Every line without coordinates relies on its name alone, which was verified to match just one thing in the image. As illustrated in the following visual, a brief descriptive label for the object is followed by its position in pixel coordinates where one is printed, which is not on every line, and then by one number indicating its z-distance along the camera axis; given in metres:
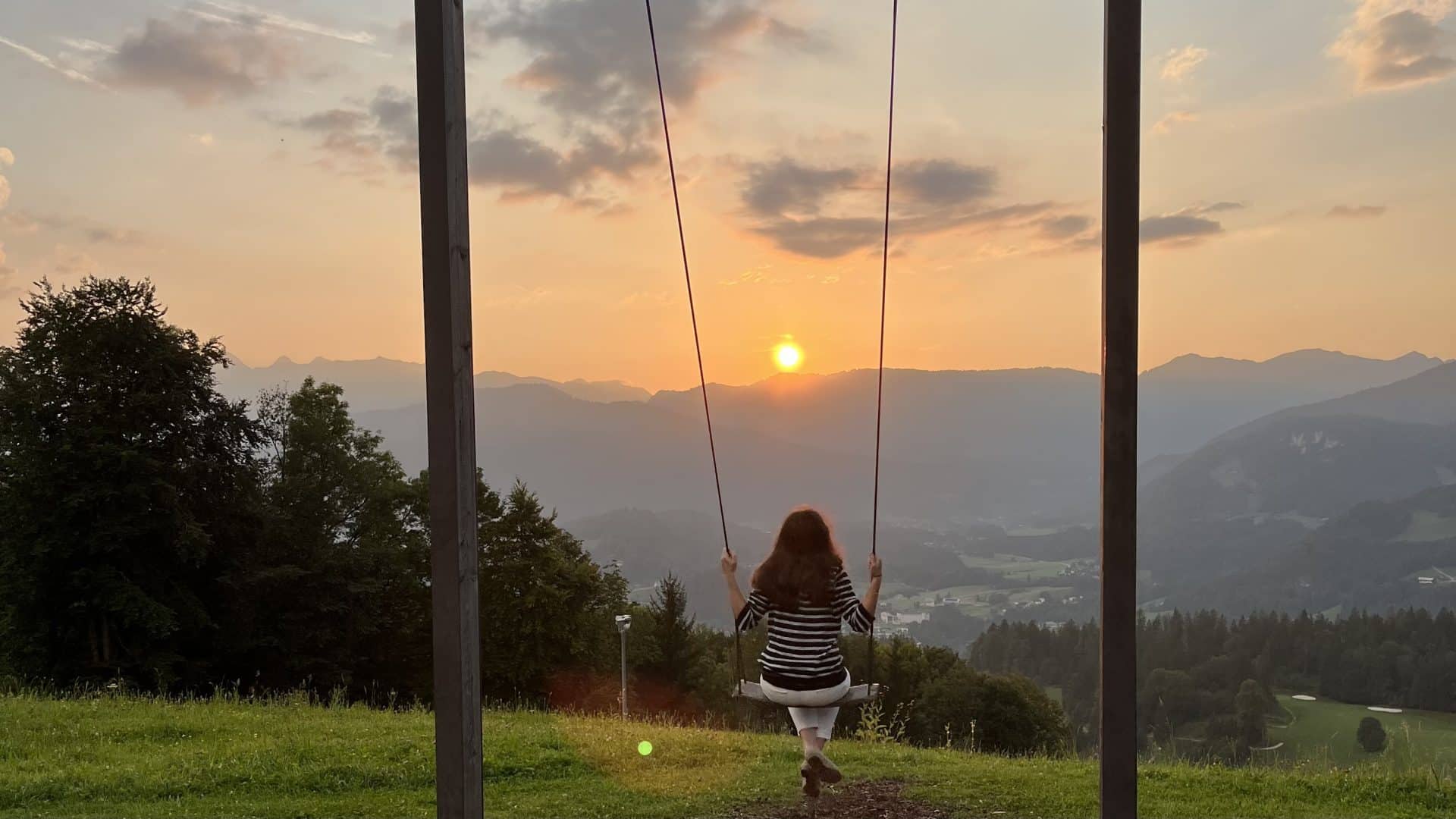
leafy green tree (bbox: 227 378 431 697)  25.42
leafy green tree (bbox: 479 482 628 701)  30.77
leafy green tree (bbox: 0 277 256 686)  22.11
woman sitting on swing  4.29
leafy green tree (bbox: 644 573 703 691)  33.12
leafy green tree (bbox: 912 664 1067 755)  32.06
